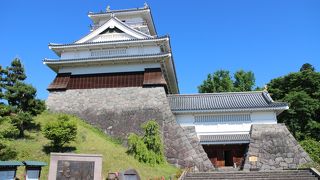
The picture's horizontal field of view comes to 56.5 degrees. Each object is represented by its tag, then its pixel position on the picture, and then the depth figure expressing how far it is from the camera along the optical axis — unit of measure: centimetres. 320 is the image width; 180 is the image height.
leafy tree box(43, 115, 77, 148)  1446
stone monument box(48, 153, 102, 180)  1122
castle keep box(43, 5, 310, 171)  1998
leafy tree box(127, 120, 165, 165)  1667
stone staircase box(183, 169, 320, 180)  1489
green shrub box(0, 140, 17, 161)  1268
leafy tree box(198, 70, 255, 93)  4034
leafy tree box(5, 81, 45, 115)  1565
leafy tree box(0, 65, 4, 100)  1530
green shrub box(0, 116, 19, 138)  1562
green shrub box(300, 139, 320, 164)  2186
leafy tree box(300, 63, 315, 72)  4606
